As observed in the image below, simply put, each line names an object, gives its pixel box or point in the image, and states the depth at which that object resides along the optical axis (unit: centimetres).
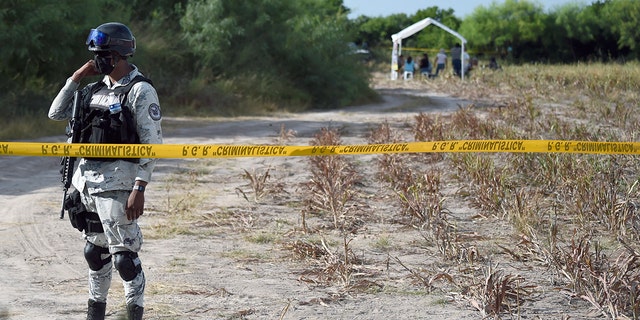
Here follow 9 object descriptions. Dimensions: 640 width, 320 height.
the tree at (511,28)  8361
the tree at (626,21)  7715
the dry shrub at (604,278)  1035
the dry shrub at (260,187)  1838
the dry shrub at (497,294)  1042
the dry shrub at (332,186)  1617
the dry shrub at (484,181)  1653
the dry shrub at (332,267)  1180
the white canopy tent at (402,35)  6406
